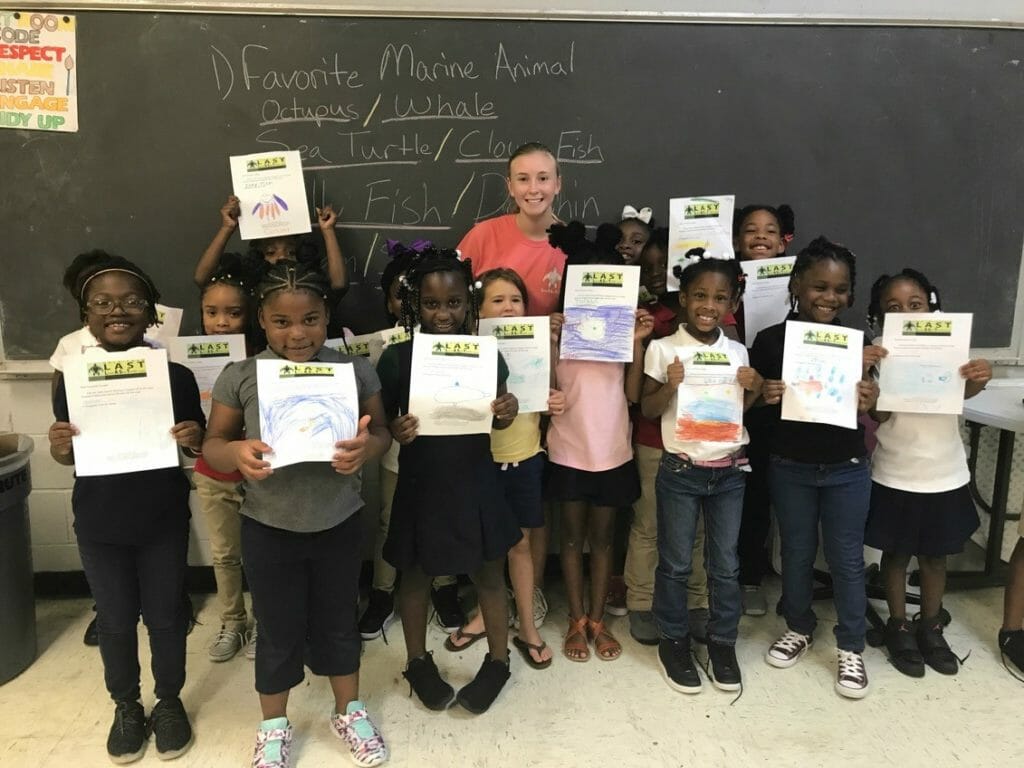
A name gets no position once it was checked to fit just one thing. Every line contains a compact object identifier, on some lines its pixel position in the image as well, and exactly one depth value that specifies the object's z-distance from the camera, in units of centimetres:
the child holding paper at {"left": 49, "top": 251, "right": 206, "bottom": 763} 176
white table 244
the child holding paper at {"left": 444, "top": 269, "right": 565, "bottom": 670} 212
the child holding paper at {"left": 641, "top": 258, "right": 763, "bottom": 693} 206
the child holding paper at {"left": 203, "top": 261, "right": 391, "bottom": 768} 169
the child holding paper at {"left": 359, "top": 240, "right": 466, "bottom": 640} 249
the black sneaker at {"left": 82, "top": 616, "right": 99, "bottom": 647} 249
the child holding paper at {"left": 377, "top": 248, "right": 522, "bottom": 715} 191
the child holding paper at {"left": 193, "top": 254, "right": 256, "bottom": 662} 220
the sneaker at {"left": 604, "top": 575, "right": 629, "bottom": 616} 263
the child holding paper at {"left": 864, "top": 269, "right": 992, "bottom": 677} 223
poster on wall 243
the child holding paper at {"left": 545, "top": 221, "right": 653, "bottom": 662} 219
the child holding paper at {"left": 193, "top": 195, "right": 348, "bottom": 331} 244
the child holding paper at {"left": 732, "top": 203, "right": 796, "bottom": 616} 244
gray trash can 223
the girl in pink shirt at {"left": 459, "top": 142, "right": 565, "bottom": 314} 229
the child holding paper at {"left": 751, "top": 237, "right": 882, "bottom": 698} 211
